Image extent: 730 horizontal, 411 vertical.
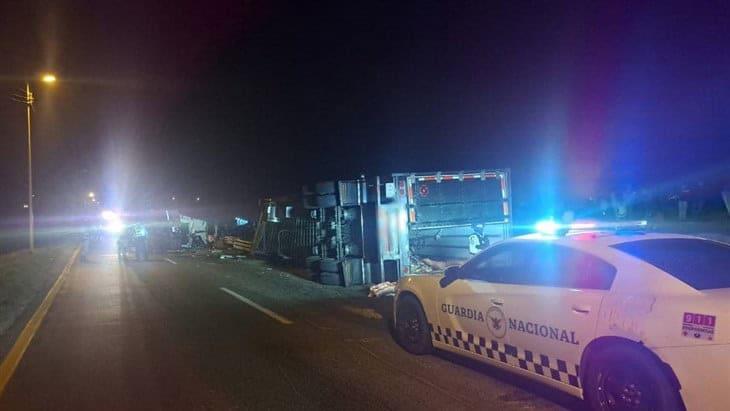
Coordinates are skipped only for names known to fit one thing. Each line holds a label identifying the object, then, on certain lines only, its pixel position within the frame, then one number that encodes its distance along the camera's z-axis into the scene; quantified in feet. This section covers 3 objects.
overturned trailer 43.88
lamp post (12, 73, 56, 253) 80.84
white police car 12.96
